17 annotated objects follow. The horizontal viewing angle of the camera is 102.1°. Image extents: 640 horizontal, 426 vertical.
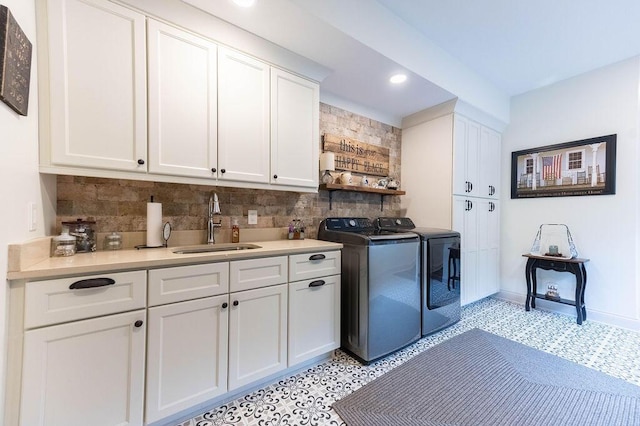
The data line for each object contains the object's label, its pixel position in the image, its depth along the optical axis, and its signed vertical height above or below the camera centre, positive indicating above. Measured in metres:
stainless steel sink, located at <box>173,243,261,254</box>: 1.72 -0.27
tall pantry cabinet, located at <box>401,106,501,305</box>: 3.00 +0.35
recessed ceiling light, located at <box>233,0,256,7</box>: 1.54 +1.25
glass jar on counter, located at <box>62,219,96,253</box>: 1.49 -0.14
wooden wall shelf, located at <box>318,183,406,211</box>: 2.58 +0.24
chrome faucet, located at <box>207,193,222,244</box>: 1.94 -0.02
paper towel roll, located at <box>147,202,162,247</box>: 1.70 -0.09
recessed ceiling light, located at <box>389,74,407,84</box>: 2.34 +1.24
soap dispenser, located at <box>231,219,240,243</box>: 2.09 -0.19
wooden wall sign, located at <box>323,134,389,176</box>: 2.82 +0.67
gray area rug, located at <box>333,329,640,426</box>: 1.49 -1.19
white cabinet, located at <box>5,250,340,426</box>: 1.06 -0.65
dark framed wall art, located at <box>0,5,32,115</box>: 0.94 +0.58
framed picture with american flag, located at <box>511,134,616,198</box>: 2.80 +0.52
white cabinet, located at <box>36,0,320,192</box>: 1.30 +0.66
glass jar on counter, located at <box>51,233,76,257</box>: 1.34 -0.18
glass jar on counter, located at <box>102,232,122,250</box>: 1.63 -0.20
